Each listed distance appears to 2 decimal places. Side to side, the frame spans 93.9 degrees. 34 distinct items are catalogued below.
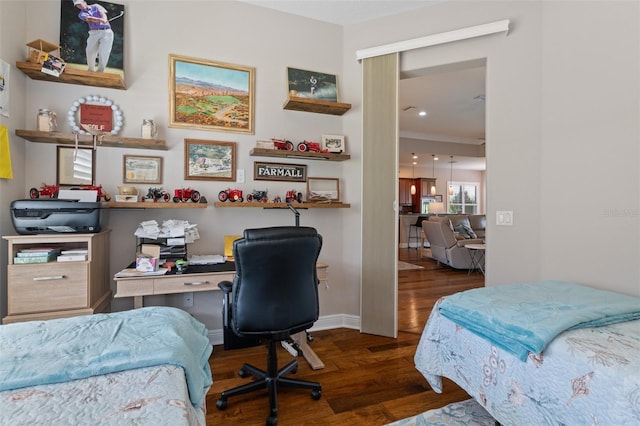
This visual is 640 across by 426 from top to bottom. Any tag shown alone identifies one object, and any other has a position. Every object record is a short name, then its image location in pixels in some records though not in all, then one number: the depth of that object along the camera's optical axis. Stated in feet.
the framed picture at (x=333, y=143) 9.32
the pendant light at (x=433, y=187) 34.68
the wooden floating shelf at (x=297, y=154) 8.35
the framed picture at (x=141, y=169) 7.63
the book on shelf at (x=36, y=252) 5.81
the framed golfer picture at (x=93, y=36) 7.14
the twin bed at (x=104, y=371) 1.98
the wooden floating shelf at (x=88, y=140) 6.55
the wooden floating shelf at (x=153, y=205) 6.92
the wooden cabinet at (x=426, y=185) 34.19
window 36.88
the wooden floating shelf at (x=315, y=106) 8.56
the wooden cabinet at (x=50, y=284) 5.74
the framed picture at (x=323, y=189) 9.28
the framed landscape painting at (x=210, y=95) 8.06
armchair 18.43
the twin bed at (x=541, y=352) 3.07
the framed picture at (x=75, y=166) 7.13
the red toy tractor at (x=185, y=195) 7.64
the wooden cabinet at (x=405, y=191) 34.30
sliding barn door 8.94
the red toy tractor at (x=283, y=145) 8.48
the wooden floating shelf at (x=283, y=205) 7.96
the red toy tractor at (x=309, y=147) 8.77
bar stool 29.17
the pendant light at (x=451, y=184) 36.22
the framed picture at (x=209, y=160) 8.14
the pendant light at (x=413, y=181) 34.60
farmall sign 8.82
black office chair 5.09
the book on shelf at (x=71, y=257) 6.00
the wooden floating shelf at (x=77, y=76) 6.50
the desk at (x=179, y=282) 6.28
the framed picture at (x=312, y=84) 9.16
